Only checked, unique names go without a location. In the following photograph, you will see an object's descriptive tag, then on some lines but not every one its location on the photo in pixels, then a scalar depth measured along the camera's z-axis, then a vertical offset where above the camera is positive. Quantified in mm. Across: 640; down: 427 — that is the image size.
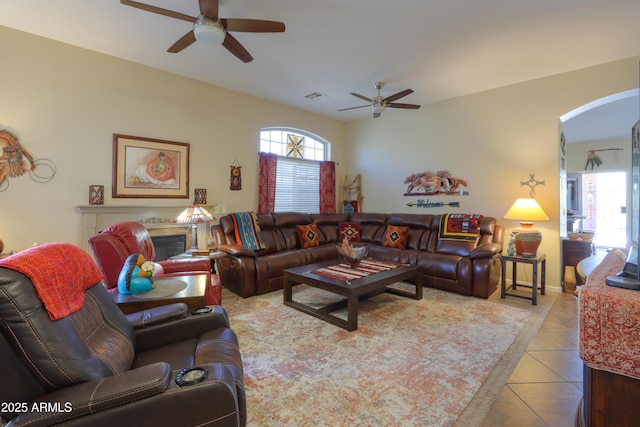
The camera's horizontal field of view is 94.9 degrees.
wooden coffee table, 2764 -738
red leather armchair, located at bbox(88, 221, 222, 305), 2311 -389
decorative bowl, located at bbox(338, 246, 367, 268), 3420 -488
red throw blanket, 1098 -276
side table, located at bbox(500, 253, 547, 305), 3486 -744
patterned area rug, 1722 -1129
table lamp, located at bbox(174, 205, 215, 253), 3578 -69
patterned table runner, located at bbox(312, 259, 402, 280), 3164 -658
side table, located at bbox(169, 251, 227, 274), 3424 -531
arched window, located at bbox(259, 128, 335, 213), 5180 +762
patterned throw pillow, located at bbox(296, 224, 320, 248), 4914 -402
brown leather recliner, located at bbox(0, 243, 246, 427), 944 -600
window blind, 5518 +515
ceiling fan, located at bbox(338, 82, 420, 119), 4117 +1549
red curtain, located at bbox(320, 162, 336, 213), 6086 +537
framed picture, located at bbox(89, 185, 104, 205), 3488 +175
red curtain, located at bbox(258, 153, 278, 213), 5078 +502
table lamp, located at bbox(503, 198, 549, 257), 3668 -170
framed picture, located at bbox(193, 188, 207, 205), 4332 +215
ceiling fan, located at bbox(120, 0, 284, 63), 2234 +1509
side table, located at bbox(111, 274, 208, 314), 1936 -604
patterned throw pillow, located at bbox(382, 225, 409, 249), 4801 -391
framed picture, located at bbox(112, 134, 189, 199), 3695 +563
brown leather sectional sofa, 3723 -574
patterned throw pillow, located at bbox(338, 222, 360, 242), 5352 -335
